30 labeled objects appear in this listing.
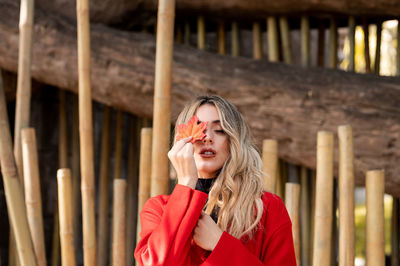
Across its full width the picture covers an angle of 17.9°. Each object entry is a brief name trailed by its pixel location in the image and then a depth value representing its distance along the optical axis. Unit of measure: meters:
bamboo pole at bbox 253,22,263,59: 5.39
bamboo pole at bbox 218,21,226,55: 5.36
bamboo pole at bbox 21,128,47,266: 3.84
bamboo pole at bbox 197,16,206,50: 5.34
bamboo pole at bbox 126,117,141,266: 5.17
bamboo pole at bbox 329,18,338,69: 5.21
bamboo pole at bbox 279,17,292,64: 5.22
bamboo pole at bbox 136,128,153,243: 3.83
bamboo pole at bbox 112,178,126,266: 3.81
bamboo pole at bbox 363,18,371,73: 5.13
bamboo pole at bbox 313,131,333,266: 3.68
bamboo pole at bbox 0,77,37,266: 3.80
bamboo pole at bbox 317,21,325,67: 5.35
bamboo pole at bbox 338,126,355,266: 3.72
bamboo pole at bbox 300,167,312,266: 4.80
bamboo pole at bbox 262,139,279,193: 3.83
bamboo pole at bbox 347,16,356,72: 5.09
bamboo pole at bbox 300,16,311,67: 5.19
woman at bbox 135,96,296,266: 3.26
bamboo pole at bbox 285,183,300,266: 3.78
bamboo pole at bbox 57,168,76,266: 3.79
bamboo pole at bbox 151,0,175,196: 3.74
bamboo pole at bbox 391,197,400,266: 5.20
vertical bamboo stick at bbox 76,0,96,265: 3.79
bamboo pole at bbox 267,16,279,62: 5.22
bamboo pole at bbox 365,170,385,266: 3.70
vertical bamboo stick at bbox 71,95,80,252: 5.28
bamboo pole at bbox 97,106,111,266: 4.95
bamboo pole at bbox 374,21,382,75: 5.18
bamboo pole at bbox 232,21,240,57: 5.35
